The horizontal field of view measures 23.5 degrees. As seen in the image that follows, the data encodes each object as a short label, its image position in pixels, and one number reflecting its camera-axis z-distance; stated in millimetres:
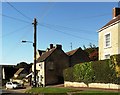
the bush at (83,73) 31422
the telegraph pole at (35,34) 33906
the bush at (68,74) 39459
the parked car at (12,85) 51638
